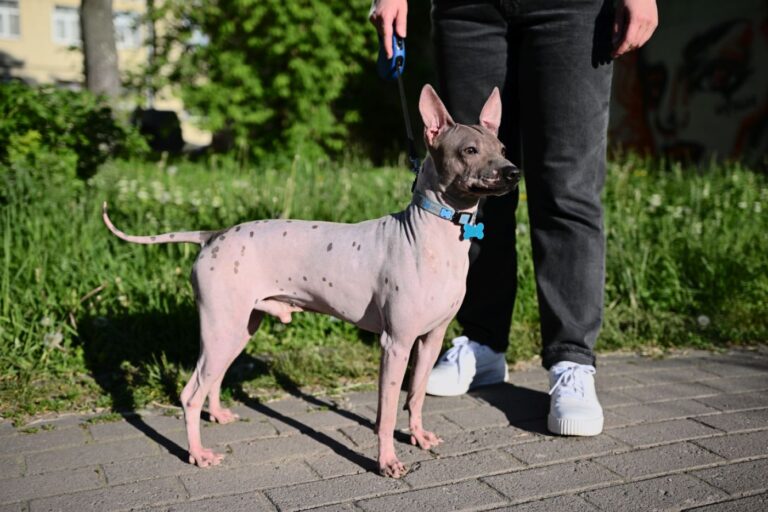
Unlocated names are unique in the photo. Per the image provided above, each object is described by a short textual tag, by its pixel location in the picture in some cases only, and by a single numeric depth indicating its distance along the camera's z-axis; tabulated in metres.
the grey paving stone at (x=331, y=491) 2.30
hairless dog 2.49
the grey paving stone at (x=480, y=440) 2.74
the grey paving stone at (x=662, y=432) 2.80
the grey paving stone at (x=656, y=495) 2.26
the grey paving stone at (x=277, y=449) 2.67
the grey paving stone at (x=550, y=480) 2.37
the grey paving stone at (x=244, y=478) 2.40
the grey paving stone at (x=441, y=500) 2.26
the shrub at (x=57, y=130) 4.89
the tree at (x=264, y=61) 13.51
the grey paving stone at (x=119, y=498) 2.26
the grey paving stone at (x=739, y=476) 2.37
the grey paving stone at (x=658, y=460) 2.53
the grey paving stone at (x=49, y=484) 2.35
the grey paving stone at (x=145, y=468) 2.49
